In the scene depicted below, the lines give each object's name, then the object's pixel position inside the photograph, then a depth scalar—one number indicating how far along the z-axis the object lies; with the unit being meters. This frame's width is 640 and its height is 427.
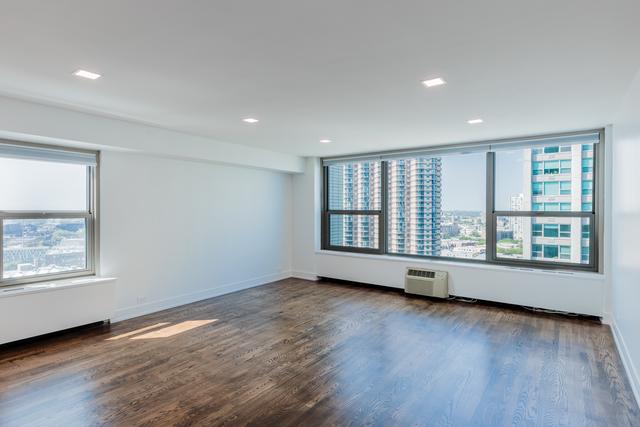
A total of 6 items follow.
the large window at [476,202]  4.70
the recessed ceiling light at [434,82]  2.78
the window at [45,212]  3.72
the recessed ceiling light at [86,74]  2.64
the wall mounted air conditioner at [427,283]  5.38
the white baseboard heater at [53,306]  3.49
